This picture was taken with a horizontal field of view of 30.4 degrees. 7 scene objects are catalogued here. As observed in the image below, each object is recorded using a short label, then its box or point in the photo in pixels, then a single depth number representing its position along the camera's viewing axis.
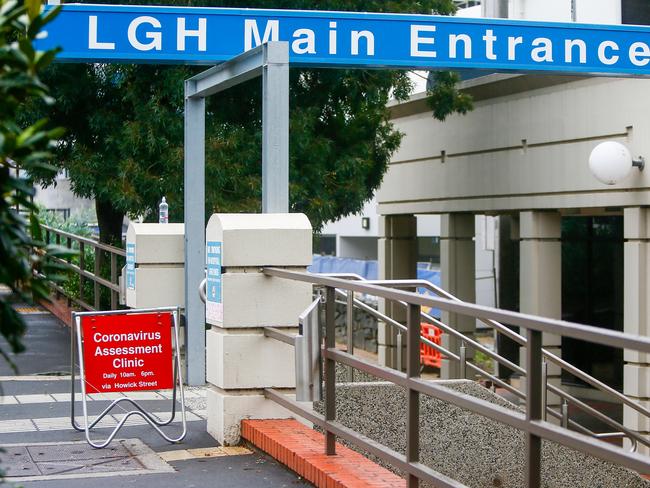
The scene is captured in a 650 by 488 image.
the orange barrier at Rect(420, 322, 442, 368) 23.88
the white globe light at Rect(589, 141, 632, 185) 14.23
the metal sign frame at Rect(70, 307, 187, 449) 7.93
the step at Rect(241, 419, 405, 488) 6.09
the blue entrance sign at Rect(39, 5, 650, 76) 10.21
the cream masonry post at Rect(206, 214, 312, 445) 7.68
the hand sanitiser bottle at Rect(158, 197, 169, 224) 12.58
